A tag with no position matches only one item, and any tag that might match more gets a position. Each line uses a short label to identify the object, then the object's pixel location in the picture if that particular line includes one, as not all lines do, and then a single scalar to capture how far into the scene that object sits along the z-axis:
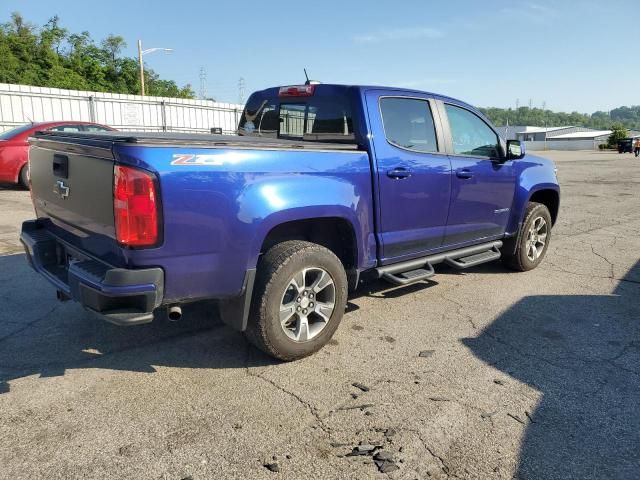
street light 32.09
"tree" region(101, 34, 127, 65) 44.38
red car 10.99
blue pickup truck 2.86
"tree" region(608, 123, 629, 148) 58.59
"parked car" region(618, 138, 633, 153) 49.53
